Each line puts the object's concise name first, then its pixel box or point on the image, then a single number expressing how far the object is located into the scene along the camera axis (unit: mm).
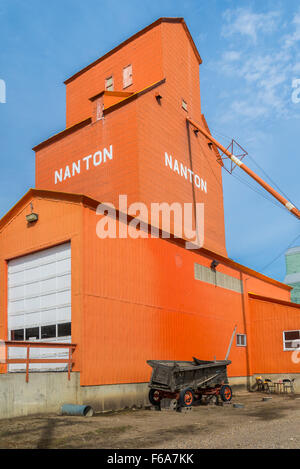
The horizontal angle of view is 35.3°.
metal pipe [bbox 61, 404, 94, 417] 15156
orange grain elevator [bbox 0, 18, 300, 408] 18328
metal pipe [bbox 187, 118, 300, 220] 36188
